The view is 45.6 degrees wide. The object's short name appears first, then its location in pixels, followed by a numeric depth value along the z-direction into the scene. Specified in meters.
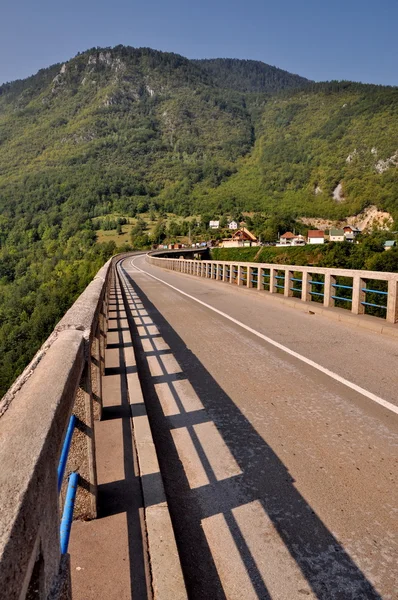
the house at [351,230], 161.98
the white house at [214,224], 174.12
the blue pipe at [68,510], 2.21
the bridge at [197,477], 1.65
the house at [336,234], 149.48
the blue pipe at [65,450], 2.18
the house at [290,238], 147.66
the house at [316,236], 154.05
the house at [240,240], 135.25
